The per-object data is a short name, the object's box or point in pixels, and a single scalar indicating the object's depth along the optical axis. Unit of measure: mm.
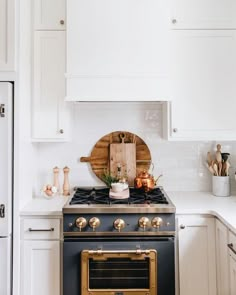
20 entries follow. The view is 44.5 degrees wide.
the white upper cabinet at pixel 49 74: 2061
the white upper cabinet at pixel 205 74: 2076
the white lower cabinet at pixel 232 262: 1541
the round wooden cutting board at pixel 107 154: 2365
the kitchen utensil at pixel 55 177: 2285
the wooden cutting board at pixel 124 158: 2344
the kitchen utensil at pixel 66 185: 2283
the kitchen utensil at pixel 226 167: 2246
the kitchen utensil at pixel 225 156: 2277
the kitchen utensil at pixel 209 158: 2333
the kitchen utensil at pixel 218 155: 2268
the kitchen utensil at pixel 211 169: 2270
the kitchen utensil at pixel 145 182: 2129
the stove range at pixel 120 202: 1763
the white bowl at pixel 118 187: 2035
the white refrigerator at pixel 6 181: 1757
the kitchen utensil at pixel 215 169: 2252
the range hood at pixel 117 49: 1955
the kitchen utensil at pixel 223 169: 2258
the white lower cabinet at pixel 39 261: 1806
